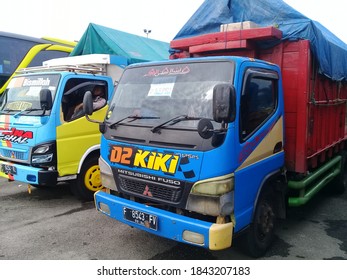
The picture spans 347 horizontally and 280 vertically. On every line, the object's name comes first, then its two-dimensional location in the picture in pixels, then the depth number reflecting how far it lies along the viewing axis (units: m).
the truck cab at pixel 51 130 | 4.97
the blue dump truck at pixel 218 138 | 2.93
